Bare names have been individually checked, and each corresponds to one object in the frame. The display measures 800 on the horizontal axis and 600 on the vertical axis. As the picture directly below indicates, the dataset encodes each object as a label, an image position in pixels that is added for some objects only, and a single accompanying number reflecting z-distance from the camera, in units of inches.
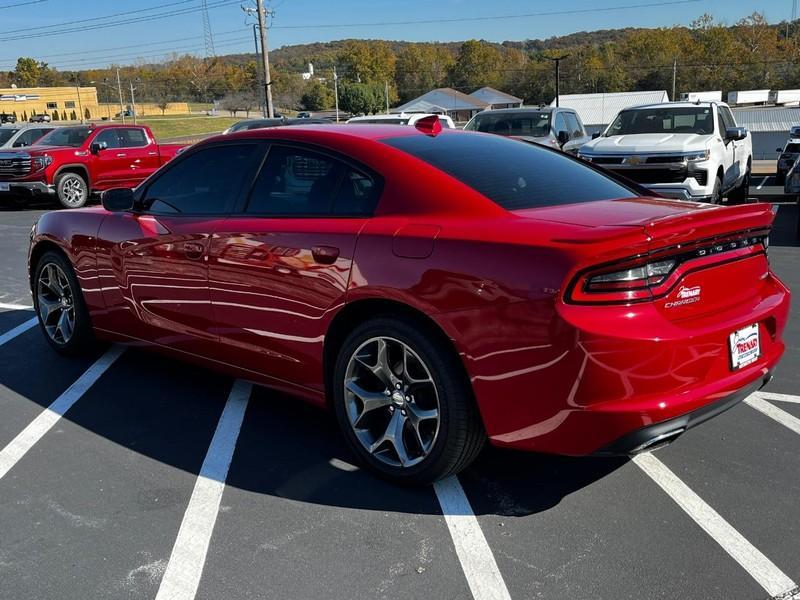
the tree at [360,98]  4862.2
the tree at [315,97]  5275.6
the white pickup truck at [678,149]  394.9
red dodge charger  109.2
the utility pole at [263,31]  1386.6
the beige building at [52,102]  4111.7
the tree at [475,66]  5910.4
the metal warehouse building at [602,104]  2669.8
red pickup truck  622.2
